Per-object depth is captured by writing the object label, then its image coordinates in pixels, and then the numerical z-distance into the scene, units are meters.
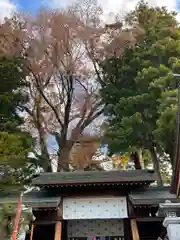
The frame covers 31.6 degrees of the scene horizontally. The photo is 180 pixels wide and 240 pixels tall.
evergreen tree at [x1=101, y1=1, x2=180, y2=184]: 14.59
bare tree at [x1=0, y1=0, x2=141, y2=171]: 19.31
